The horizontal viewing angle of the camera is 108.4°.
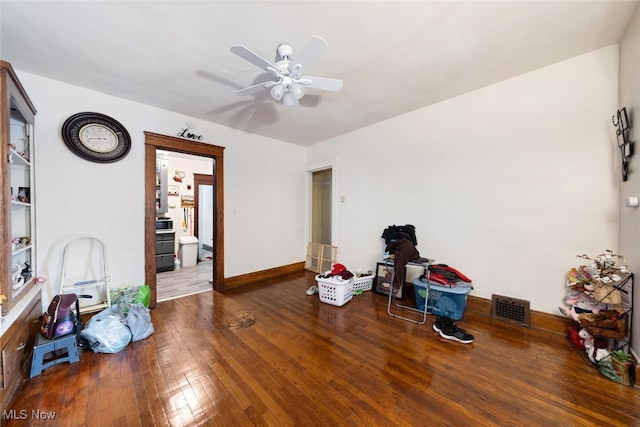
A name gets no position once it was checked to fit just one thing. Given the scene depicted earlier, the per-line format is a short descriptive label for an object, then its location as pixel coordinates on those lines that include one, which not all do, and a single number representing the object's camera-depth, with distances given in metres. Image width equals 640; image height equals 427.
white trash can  5.09
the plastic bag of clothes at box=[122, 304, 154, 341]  2.21
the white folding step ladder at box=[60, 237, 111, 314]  2.48
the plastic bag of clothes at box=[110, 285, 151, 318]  2.38
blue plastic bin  2.55
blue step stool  1.72
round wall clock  2.49
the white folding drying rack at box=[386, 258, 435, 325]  2.60
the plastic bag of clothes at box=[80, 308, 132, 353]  2.01
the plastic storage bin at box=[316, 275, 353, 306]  3.00
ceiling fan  1.53
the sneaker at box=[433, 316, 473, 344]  2.16
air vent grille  2.41
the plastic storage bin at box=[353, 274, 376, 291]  3.41
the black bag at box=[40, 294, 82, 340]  1.83
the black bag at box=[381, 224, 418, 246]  3.16
